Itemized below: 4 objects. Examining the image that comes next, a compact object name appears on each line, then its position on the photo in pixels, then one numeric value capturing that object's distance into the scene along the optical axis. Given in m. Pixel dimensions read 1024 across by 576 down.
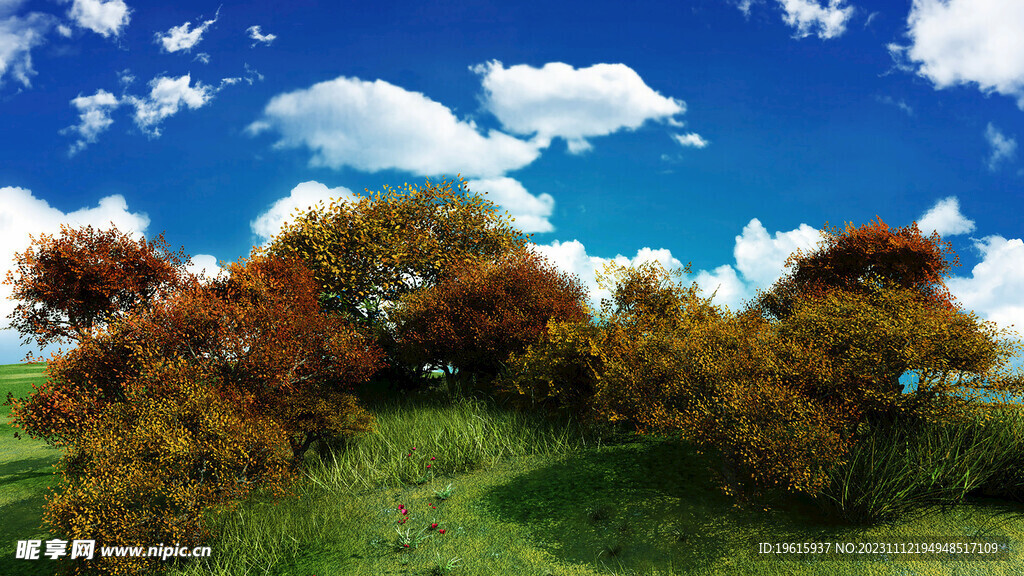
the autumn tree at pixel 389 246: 17.03
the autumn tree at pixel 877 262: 16.06
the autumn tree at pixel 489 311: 13.61
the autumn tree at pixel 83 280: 11.98
